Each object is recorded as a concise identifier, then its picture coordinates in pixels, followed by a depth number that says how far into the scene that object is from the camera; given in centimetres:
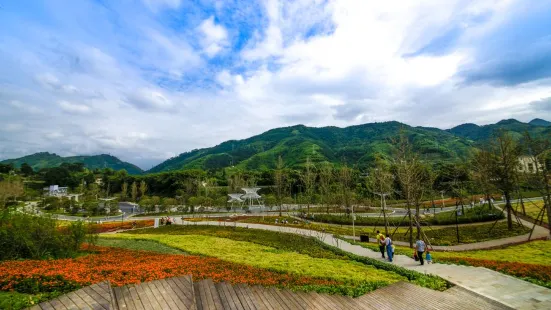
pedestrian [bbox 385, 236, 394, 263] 1454
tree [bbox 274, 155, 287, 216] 4700
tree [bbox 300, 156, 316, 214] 4579
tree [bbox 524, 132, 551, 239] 2134
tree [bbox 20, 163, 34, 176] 9750
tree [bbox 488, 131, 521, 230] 2672
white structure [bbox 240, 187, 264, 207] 5673
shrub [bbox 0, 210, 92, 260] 1300
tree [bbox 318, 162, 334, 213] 4258
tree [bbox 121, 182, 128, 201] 7895
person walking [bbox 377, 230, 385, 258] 1535
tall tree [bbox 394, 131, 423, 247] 2023
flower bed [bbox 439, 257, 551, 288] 1048
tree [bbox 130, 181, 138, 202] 7102
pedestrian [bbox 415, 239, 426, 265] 1359
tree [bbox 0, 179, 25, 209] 4456
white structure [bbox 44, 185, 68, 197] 7575
